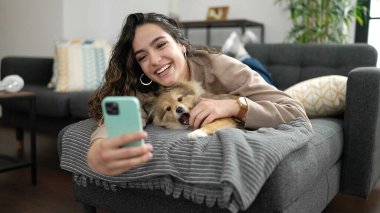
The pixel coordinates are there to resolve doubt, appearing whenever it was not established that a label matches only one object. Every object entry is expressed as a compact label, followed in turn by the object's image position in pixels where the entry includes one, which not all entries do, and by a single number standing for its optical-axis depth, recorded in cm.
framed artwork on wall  459
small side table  243
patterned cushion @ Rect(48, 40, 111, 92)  341
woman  149
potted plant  363
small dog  174
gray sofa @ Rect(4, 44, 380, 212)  121
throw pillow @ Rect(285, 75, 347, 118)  204
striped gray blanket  105
